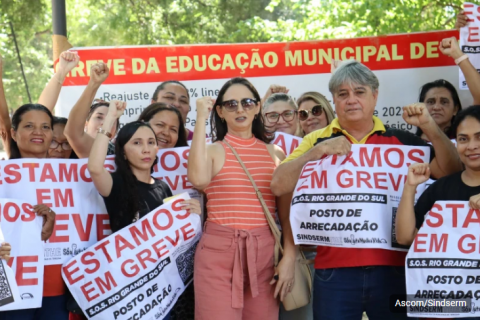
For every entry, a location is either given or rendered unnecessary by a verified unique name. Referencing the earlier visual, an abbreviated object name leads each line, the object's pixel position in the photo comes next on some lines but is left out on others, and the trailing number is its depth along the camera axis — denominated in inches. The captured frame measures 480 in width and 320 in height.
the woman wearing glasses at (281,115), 225.9
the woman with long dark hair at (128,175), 175.8
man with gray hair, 162.1
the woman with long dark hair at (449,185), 156.6
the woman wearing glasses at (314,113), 223.6
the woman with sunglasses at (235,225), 169.0
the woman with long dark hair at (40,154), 176.7
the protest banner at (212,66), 268.7
